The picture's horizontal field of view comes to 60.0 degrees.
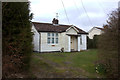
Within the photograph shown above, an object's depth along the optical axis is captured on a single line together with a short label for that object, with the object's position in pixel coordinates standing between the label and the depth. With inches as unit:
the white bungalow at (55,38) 518.3
